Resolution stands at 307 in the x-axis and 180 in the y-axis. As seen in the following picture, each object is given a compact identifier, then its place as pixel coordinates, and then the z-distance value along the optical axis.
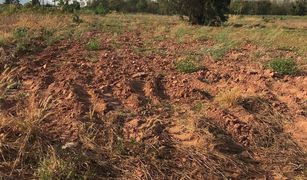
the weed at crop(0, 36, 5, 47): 4.39
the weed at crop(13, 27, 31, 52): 4.20
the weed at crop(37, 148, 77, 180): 2.20
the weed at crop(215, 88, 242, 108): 3.03
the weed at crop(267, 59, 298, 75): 3.60
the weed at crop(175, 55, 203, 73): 3.64
